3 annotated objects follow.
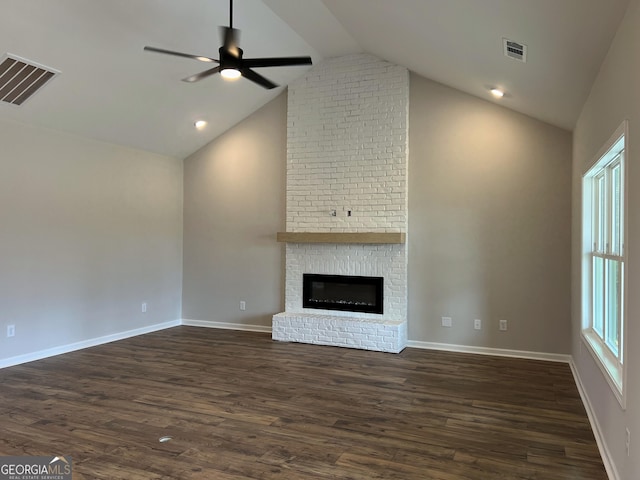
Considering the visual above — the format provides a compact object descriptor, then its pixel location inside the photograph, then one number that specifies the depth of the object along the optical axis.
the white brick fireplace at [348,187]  5.99
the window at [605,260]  2.86
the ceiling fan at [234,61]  3.71
